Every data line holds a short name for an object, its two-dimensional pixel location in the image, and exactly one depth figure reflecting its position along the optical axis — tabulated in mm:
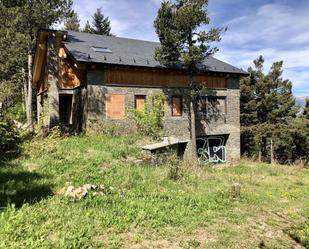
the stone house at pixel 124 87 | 14882
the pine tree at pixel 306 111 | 31608
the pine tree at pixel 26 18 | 15132
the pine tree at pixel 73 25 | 37191
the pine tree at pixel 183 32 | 14472
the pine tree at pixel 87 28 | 39327
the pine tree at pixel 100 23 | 39505
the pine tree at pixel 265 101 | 28351
